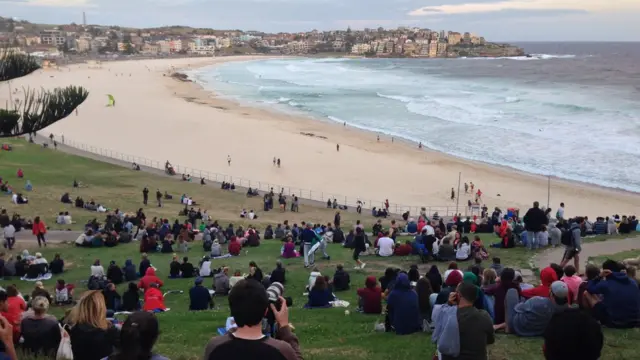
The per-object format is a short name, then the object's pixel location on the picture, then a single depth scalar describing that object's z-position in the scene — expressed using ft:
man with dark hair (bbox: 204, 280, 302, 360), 11.48
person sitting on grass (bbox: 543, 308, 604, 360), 11.39
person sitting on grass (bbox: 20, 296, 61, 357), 21.86
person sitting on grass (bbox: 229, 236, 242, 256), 54.44
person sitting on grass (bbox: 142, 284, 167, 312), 35.09
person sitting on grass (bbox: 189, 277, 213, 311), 35.19
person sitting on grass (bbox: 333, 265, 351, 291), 39.01
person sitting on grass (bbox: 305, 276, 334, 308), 34.17
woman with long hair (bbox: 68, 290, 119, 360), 17.85
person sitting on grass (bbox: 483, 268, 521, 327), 25.66
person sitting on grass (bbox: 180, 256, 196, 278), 45.44
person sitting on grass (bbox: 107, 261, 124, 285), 42.88
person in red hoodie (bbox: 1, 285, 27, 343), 23.38
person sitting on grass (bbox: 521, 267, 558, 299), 25.12
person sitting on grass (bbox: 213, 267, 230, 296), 39.42
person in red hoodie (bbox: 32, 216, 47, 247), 56.34
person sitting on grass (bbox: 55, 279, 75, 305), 36.94
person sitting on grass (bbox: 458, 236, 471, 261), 46.09
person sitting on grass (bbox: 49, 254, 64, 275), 47.11
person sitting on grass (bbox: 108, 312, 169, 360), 13.11
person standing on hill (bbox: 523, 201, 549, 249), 45.52
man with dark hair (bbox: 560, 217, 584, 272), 40.22
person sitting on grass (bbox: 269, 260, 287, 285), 38.91
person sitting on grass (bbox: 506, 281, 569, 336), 24.34
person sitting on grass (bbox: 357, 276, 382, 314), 31.12
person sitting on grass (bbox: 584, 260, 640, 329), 25.43
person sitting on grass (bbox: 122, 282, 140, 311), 34.01
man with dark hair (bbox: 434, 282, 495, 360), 17.79
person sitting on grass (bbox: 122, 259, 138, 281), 43.88
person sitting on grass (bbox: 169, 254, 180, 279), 45.42
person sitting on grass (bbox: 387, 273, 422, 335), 25.98
